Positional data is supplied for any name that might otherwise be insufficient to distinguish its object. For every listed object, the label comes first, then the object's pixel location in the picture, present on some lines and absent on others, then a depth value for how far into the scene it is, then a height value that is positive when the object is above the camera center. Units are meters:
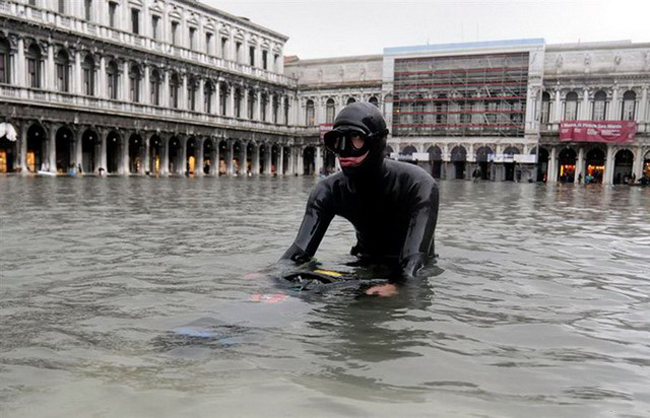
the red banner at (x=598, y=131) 50.69 +2.58
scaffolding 54.62 +5.84
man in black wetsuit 4.22 -0.34
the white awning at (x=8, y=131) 32.88 +0.82
